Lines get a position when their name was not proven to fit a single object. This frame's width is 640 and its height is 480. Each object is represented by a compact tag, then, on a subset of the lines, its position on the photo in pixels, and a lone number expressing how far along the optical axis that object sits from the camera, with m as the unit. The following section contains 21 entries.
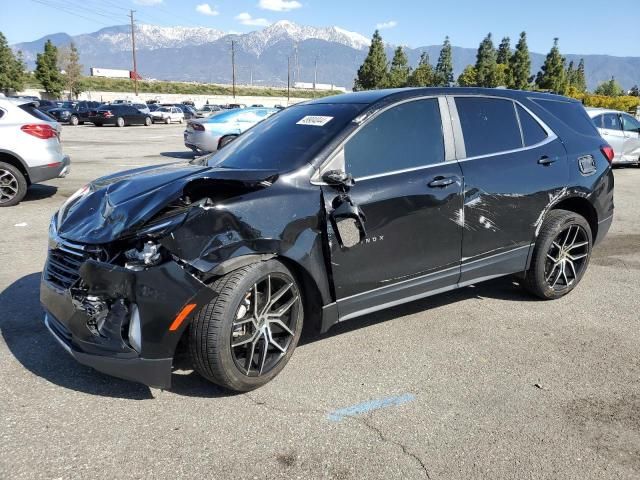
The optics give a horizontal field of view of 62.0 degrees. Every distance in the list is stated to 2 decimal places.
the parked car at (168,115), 42.22
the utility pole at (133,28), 73.51
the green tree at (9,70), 59.81
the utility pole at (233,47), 95.45
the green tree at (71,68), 71.88
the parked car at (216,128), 14.39
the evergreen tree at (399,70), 71.67
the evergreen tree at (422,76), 74.62
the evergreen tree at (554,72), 65.44
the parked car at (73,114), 36.09
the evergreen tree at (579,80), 101.88
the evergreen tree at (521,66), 72.00
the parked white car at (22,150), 8.36
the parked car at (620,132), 14.27
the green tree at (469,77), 71.44
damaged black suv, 2.82
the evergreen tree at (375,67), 69.12
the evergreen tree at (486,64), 67.37
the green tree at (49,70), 63.75
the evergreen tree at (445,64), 85.44
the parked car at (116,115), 35.34
